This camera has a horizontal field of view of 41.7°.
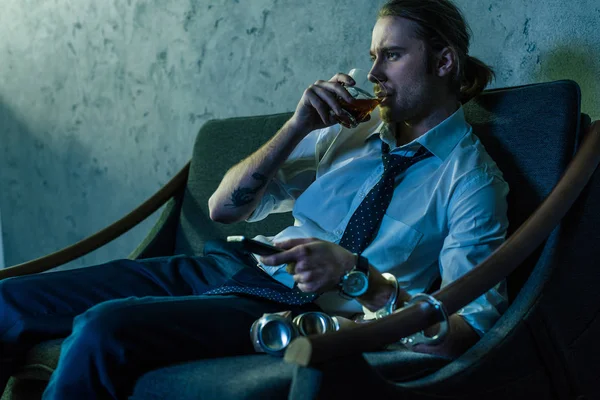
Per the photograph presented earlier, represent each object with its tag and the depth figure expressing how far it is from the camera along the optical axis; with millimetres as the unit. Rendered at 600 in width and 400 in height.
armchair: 1111
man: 1314
